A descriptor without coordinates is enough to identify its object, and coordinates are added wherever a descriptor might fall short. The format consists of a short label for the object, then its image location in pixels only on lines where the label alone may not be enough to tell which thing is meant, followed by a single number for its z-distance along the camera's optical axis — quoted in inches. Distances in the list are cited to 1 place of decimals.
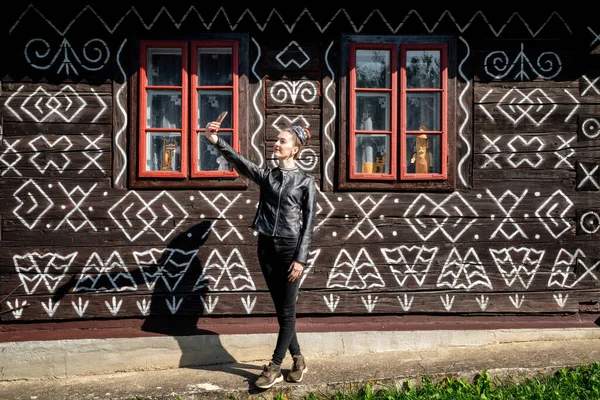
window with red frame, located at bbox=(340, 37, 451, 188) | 232.2
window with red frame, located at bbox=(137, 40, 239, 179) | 229.3
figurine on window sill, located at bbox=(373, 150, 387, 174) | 235.6
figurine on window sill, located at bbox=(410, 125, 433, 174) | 236.2
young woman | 187.6
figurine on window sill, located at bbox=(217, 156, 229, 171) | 231.5
